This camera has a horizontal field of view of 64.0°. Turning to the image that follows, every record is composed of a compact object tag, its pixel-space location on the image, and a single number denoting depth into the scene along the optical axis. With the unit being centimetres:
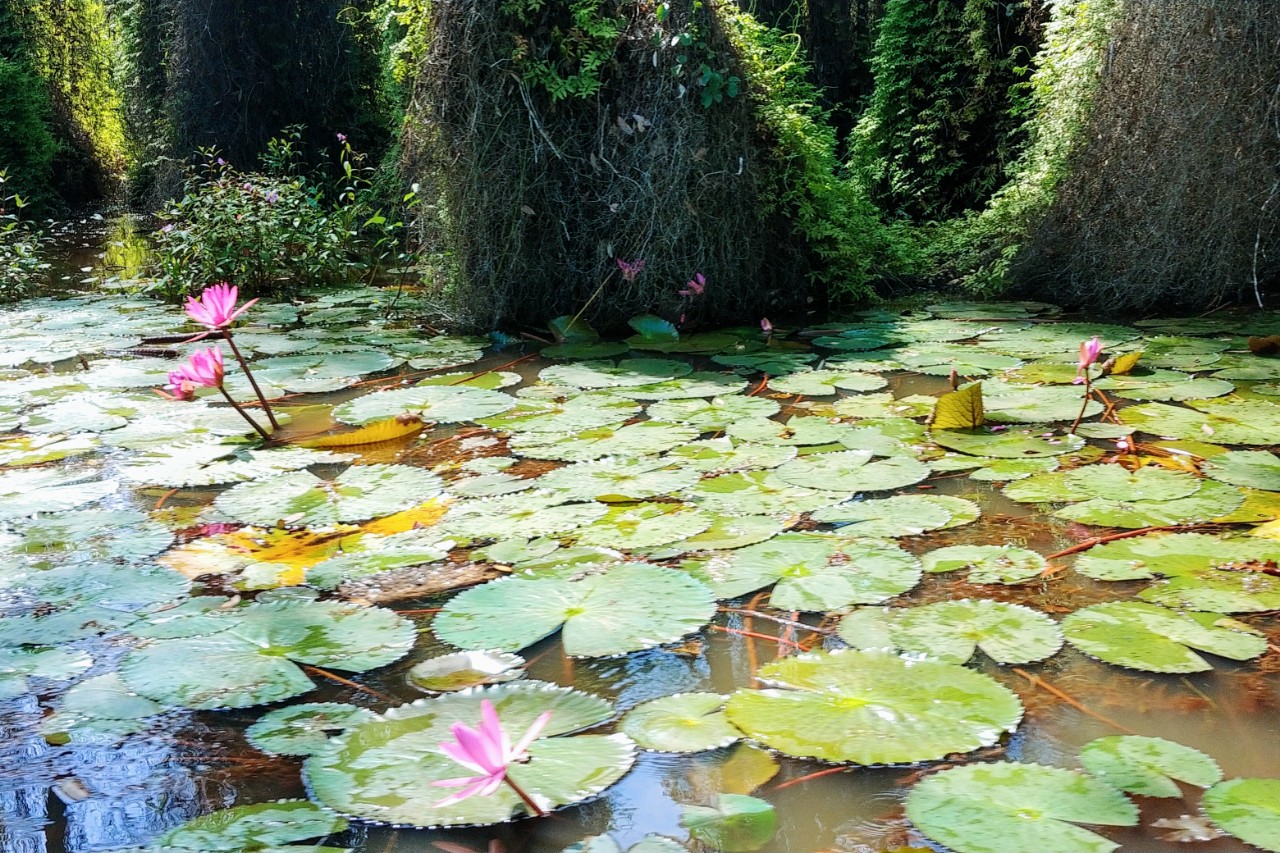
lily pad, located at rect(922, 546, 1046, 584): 167
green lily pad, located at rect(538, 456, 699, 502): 210
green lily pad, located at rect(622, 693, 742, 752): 126
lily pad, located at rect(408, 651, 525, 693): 143
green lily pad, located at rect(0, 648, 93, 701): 144
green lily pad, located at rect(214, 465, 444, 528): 207
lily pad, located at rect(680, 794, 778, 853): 109
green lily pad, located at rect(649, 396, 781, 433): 256
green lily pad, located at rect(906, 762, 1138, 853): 104
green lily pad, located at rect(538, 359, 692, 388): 302
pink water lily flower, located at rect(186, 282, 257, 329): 238
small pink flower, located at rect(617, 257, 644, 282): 358
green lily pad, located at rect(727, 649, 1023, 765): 122
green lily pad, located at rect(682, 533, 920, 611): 162
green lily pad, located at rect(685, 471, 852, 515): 199
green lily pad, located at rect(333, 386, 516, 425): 273
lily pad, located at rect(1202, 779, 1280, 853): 103
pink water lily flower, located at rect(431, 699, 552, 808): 92
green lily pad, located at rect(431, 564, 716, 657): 152
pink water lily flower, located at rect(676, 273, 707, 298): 357
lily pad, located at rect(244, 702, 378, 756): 128
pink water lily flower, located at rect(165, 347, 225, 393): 235
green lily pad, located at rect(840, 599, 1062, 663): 144
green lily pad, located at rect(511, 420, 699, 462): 235
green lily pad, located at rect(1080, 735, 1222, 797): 113
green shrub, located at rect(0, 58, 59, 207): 992
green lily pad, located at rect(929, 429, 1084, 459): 225
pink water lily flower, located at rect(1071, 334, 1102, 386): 227
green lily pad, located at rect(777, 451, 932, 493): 208
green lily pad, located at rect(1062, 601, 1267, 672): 139
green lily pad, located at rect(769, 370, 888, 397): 282
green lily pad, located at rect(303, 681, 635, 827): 114
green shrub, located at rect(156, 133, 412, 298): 493
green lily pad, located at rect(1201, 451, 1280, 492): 200
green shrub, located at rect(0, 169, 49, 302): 520
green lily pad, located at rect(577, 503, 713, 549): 186
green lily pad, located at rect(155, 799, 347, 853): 108
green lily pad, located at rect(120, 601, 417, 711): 142
